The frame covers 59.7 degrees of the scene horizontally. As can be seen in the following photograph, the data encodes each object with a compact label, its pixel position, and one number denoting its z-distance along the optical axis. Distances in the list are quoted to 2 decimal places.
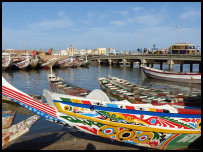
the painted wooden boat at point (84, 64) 82.24
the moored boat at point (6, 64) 61.53
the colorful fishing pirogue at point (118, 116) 9.58
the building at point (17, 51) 130.00
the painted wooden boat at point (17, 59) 72.26
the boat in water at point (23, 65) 66.31
